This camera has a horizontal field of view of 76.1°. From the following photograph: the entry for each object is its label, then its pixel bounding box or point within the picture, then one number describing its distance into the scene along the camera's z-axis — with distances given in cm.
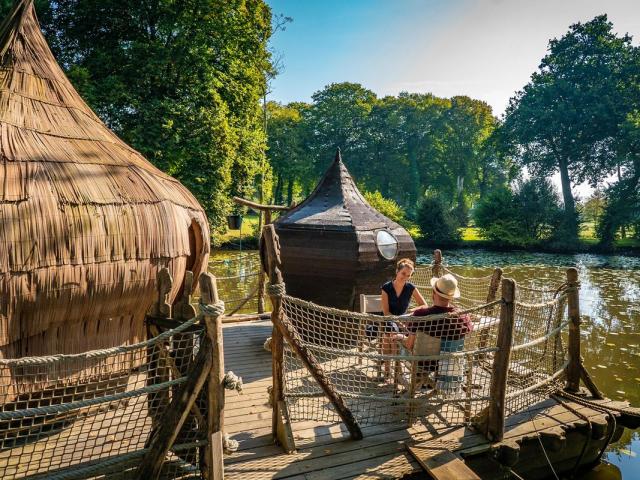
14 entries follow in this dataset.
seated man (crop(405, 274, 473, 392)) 424
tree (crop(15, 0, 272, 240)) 1364
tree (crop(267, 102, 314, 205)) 3650
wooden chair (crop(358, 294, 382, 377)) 645
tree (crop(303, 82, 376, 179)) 3982
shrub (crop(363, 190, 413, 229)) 2667
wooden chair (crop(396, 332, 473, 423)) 414
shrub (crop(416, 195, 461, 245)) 2845
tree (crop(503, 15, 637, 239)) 2933
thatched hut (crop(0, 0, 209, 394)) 380
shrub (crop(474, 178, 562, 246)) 2766
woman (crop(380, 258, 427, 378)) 521
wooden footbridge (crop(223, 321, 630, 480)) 361
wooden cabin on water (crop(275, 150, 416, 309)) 778
